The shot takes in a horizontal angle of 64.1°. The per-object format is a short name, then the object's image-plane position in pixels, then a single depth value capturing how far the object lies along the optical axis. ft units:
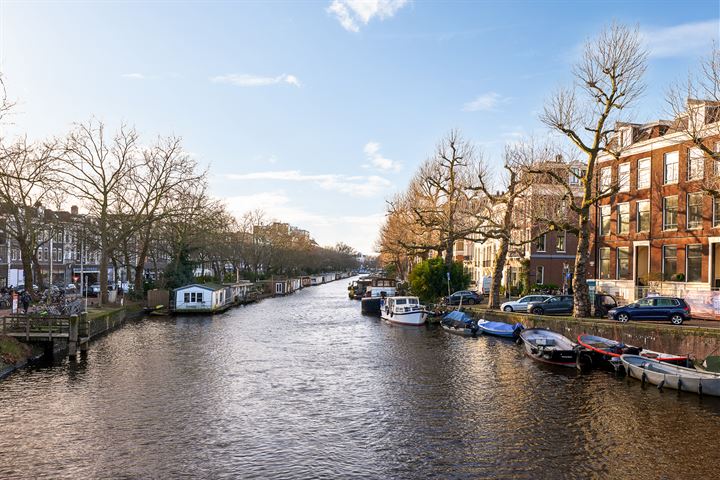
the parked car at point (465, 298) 208.33
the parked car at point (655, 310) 117.50
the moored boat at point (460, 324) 152.87
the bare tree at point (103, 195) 199.00
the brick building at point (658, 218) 138.62
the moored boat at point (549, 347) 105.50
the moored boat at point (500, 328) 141.82
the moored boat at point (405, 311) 180.55
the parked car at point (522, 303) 162.40
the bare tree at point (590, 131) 123.44
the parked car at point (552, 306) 153.99
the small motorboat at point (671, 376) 79.66
